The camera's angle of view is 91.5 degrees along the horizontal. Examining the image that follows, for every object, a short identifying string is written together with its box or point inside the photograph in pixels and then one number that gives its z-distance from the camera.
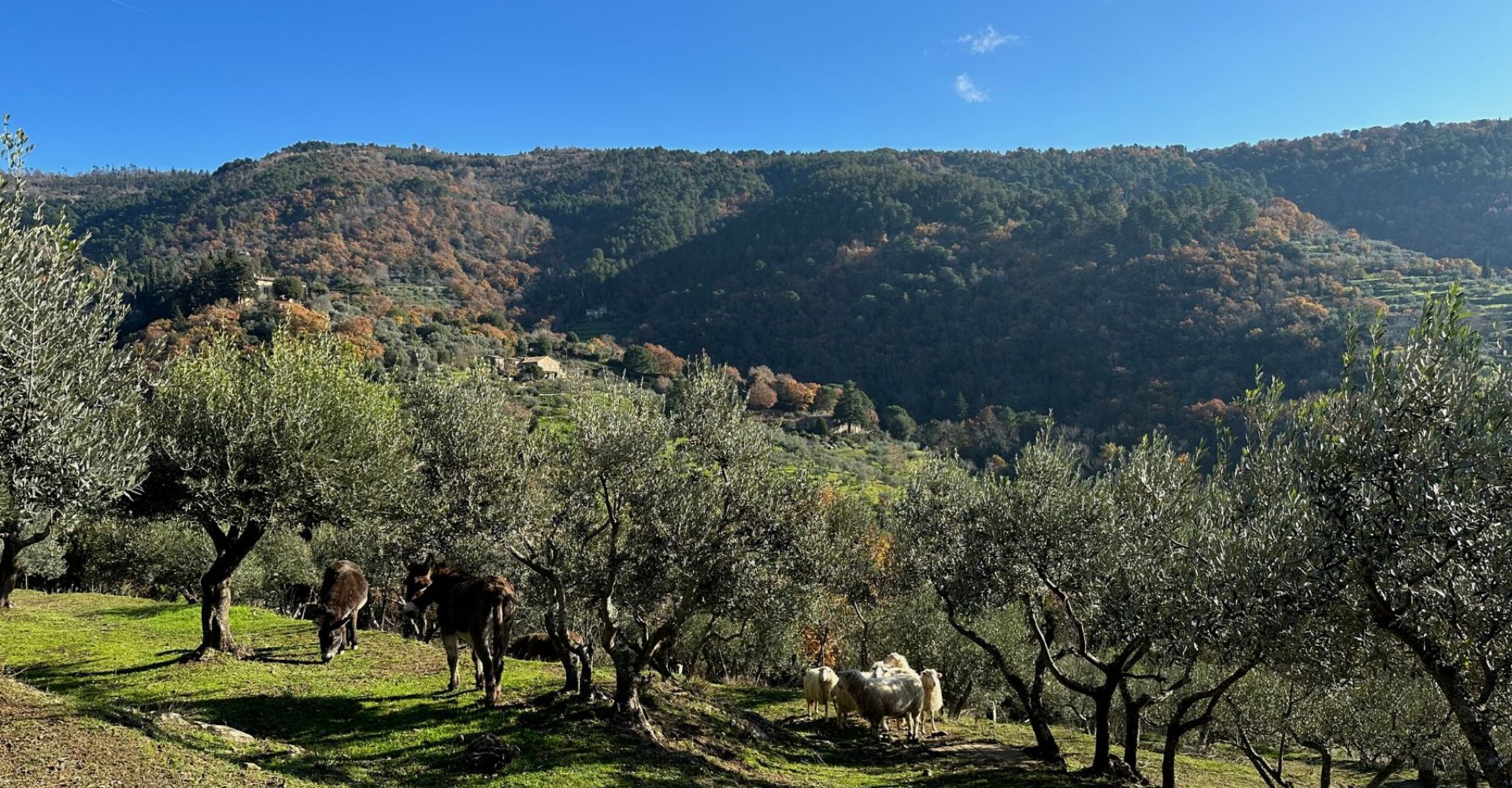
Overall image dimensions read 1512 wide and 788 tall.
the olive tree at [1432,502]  10.76
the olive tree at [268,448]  18.39
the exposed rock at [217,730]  13.46
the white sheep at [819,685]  28.14
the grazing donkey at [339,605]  21.61
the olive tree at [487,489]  17.94
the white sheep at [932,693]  26.47
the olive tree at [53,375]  11.52
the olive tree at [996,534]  20.84
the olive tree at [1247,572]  12.40
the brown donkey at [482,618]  17.86
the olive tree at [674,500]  17.20
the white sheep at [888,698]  24.58
